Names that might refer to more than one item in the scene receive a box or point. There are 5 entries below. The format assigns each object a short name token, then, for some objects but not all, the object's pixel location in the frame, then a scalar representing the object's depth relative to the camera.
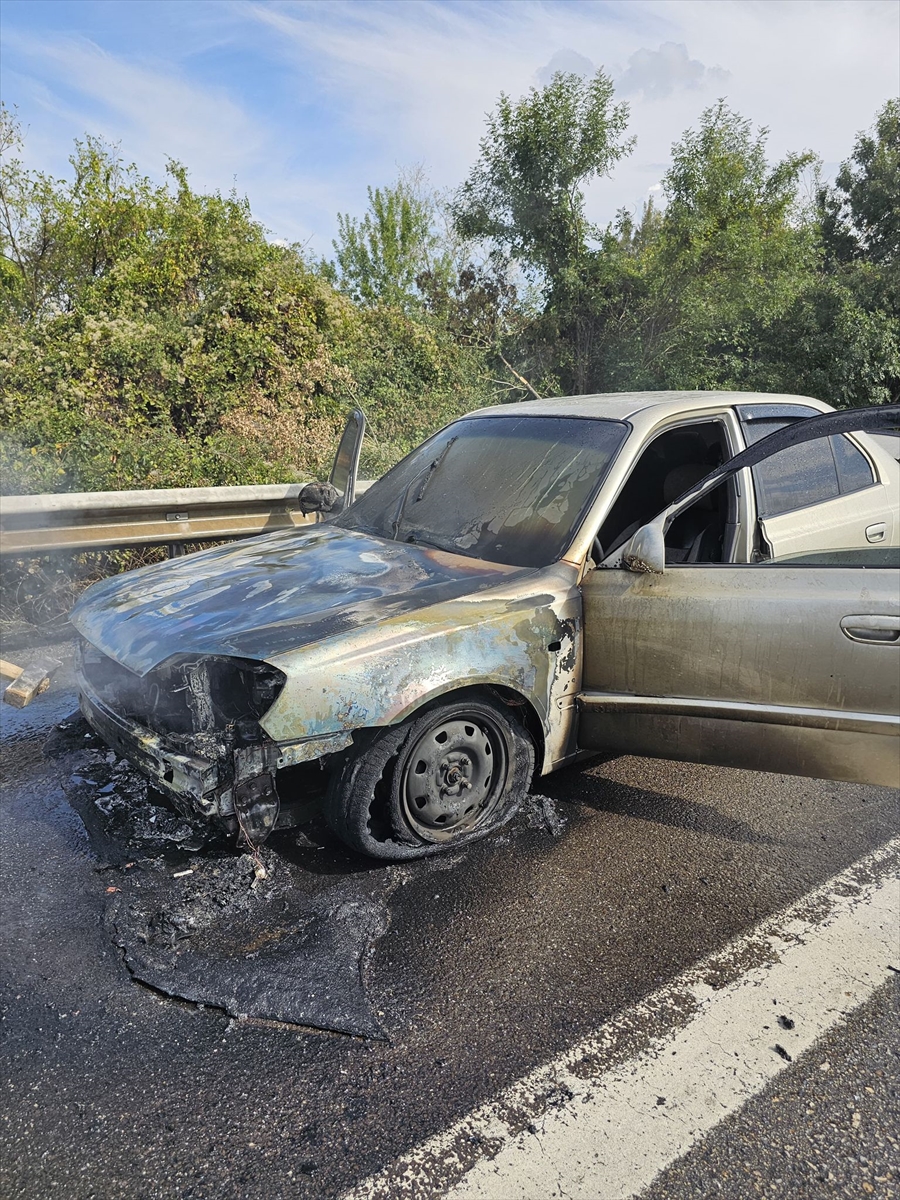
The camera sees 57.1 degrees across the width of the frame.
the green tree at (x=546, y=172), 14.10
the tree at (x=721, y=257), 13.76
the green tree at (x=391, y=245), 23.30
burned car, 2.71
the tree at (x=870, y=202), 20.17
